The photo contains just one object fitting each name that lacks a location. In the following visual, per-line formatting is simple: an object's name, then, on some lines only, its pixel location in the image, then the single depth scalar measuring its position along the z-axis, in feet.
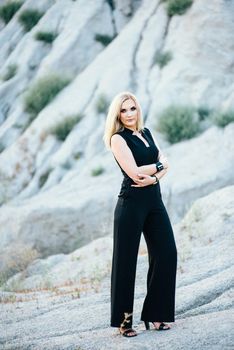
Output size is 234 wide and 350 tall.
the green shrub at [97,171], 46.96
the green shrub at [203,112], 50.01
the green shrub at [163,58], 56.63
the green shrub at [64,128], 54.95
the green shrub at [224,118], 46.32
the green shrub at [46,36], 69.82
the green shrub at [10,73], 68.39
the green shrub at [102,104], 54.90
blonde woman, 16.88
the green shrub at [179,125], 48.32
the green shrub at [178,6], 58.44
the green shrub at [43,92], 61.05
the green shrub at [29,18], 73.61
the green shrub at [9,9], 77.56
